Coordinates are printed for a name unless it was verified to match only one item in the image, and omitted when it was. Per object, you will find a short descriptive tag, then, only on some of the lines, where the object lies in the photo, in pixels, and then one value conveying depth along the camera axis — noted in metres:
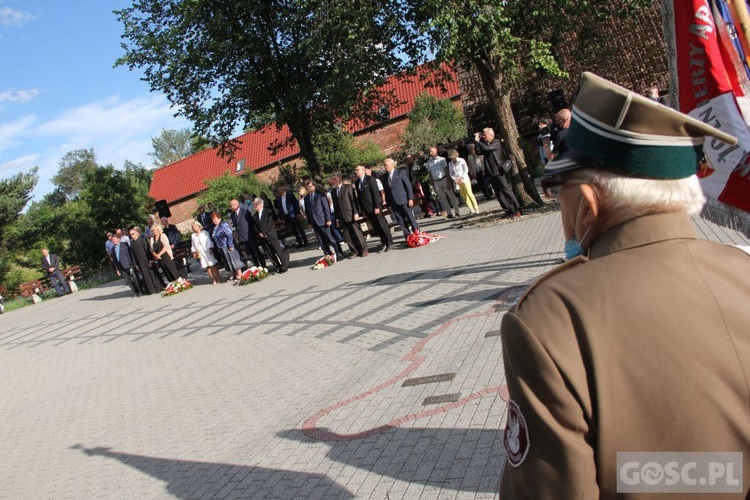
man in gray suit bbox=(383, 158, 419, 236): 15.51
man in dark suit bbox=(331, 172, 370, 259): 16.47
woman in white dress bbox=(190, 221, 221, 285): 19.29
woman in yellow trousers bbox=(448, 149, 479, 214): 17.77
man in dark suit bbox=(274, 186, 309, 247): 22.55
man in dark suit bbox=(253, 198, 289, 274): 17.59
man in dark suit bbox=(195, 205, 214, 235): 24.28
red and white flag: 4.20
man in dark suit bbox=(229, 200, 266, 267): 18.34
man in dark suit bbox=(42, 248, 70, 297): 28.58
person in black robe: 20.62
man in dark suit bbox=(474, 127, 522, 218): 15.70
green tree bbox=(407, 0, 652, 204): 14.01
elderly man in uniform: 1.48
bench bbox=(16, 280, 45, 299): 30.41
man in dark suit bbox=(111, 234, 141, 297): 21.31
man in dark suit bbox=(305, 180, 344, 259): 16.98
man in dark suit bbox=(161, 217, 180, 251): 25.28
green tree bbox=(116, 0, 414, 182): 22.41
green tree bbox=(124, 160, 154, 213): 30.62
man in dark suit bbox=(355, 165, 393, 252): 16.08
